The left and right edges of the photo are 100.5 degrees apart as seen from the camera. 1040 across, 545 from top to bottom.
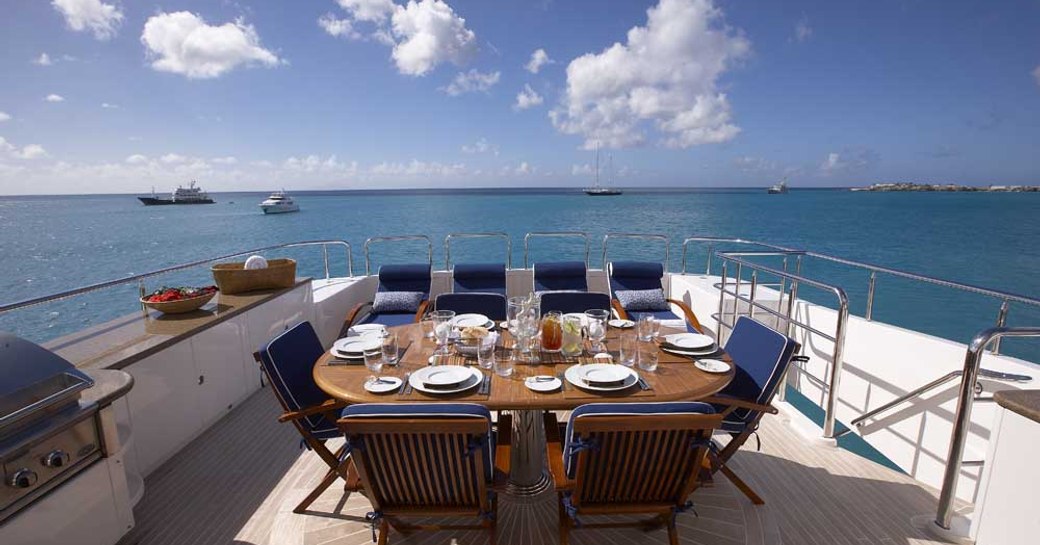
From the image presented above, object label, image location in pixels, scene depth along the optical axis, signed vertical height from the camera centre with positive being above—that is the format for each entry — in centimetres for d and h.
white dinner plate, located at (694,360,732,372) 193 -75
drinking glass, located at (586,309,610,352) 213 -62
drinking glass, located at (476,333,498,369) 194 -69
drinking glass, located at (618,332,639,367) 201 -71
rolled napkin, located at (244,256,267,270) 357 -55
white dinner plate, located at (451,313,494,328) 261 -76
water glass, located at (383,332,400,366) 196 -69
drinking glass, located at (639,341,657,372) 195 -72
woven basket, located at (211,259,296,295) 337 -66
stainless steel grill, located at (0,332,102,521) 129 -72
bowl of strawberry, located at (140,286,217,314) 277 -67
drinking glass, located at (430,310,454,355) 216 -65
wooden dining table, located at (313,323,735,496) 167 -77
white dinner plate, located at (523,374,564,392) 172 -75
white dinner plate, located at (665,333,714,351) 216 -72
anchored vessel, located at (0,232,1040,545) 140 -113
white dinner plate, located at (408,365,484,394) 172 -75
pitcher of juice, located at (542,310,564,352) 216 -67
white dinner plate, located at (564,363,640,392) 173 -74
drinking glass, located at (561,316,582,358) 214 -70
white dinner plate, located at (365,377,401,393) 173 -76
